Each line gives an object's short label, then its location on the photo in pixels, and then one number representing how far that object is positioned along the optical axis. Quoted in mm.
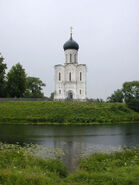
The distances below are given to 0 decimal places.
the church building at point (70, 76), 61375
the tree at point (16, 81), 54500
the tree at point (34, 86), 82812
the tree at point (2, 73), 50031
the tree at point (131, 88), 70444
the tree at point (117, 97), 72938
